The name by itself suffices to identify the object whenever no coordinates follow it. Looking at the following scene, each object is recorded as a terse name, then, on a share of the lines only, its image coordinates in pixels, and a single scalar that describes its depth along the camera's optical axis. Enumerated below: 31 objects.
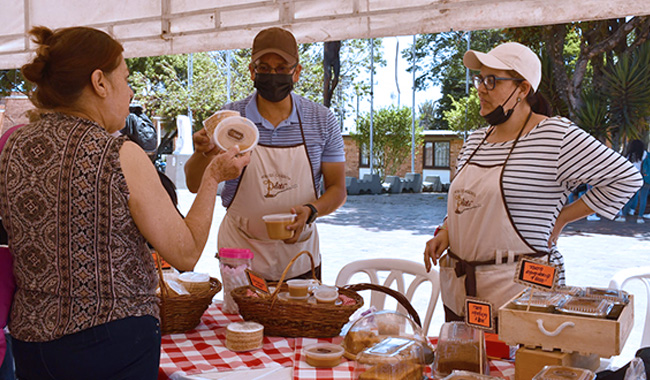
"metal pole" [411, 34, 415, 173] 21.02
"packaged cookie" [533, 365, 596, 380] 1.27
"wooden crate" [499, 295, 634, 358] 1.39
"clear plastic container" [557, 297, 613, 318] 1.44
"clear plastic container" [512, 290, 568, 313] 1.52
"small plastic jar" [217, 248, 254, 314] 2.19
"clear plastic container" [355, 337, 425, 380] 1.41
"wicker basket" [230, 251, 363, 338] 1.90
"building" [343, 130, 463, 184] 26.02
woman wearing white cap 2.22
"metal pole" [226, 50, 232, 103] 23.00
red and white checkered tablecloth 1.65
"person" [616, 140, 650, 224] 11.19
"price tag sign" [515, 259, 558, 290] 1.45
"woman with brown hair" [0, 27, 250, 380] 1.34
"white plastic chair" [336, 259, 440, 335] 2.85
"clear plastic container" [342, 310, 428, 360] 1.66
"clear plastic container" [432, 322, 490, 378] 1.54
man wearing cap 2.48
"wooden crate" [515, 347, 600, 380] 1.44
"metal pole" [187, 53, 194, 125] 25.11
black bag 4.29
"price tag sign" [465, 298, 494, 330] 1.47
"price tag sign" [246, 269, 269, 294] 1.93
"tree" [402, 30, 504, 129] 31.34
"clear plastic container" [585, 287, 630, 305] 1.54
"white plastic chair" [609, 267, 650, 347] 2.59
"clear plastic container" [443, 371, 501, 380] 1.32
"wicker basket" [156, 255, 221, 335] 1.99
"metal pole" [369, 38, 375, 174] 21.58
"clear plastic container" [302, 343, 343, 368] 1.66
